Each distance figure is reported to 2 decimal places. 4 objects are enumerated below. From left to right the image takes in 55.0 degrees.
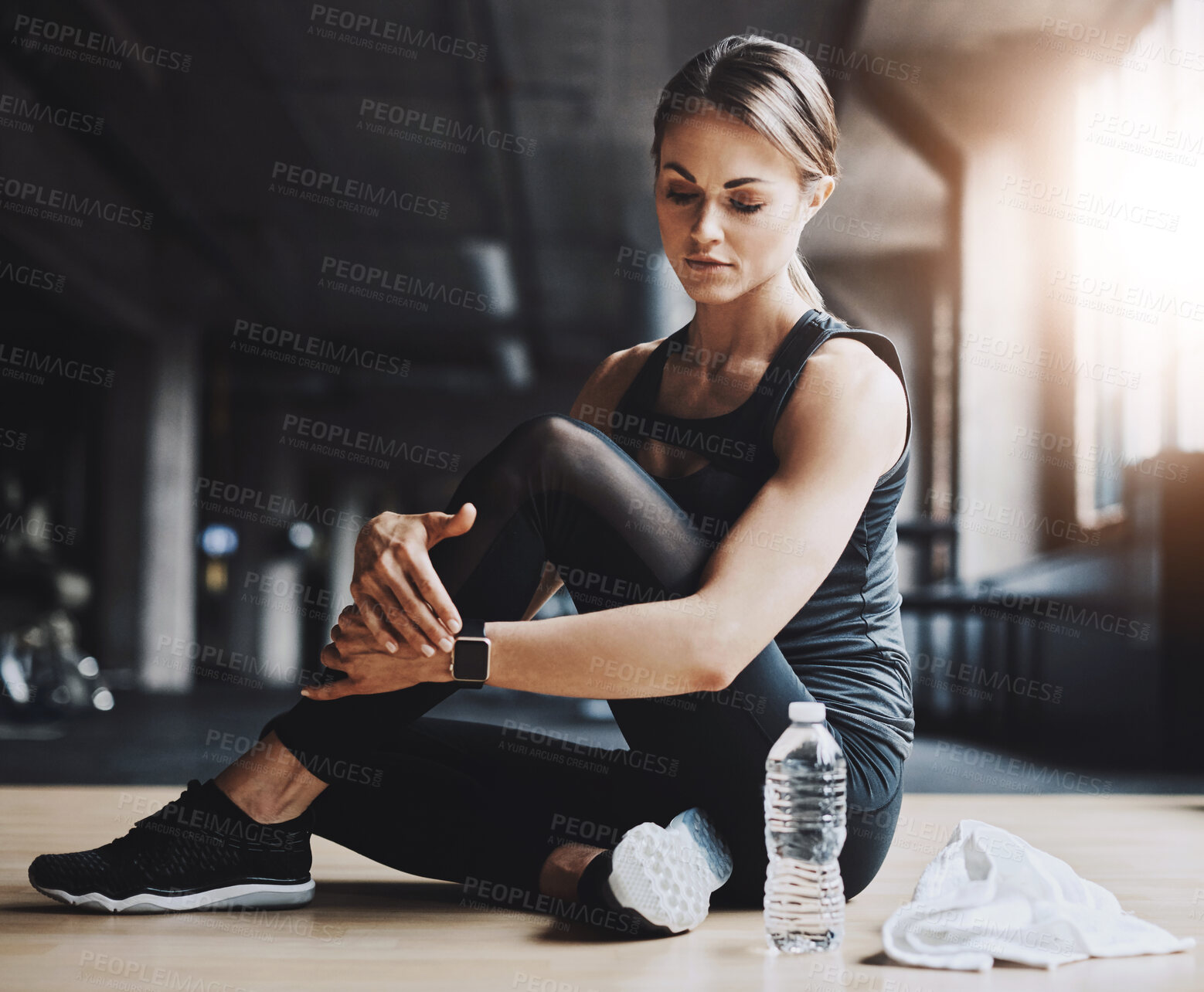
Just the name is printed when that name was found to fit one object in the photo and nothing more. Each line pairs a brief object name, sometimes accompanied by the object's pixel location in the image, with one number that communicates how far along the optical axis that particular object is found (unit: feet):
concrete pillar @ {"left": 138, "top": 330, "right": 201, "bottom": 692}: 28.17
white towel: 4.16
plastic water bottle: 4.28
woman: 4.03
